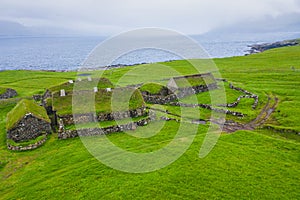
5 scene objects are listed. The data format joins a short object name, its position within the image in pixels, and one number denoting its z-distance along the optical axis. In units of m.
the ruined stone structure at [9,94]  49.44
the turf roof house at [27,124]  27.56
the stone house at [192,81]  47.13
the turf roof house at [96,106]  31.30
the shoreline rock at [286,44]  189.77
